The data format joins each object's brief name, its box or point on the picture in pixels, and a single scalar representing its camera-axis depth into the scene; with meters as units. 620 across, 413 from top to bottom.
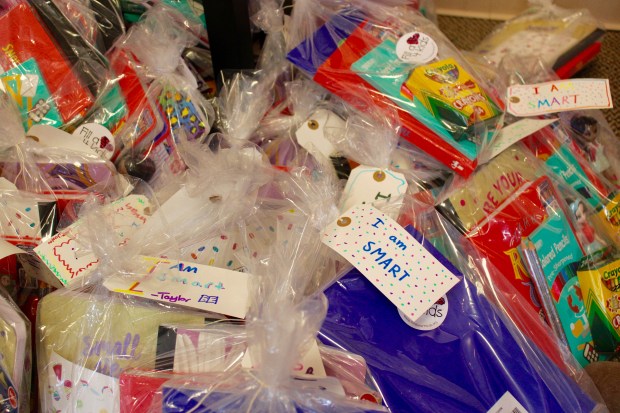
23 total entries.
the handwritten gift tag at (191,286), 0.78
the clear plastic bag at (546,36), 1.47
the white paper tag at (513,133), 1.07
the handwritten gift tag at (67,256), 0.83
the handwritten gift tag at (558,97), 1.16
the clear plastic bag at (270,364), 0.62
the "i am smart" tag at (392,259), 0.79
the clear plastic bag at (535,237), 0.91
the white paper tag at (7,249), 0.80
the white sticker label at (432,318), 0.80
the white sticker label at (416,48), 1.15
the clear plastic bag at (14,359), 0.72
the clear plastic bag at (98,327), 0.75
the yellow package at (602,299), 0.93
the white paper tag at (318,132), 1.11
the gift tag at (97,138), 1.02
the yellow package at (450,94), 1.05
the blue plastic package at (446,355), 0.76
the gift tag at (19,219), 0.89
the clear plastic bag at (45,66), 1.01
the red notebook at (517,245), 0.85
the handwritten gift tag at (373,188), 0.96
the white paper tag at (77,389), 0.74
